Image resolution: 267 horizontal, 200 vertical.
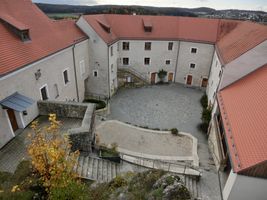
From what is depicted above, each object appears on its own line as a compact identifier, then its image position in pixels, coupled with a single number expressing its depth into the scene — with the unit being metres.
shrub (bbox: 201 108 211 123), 21.20
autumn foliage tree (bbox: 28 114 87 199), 6.64
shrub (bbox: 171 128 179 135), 19.65
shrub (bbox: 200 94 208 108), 26.65
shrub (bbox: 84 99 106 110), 25.01
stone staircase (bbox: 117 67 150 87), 32.03
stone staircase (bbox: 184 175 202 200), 12.60
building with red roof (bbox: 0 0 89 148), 12.27
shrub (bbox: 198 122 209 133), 21.63
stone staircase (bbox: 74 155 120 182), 11.48
